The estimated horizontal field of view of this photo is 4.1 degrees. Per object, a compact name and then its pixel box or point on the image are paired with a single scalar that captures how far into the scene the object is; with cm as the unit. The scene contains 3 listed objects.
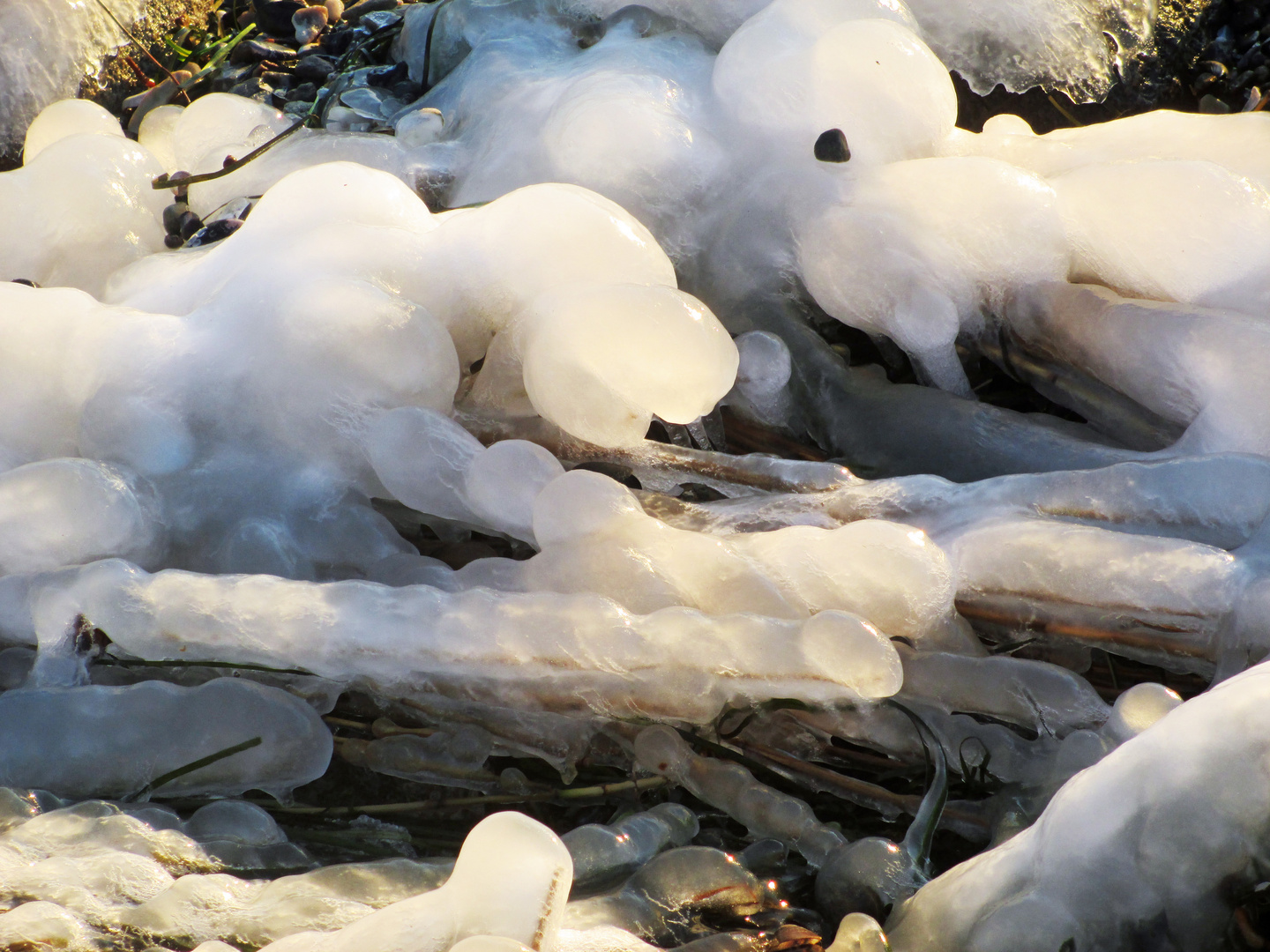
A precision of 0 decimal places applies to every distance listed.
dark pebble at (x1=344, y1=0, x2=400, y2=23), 751
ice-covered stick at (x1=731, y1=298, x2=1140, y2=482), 718
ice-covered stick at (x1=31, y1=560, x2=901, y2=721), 708
